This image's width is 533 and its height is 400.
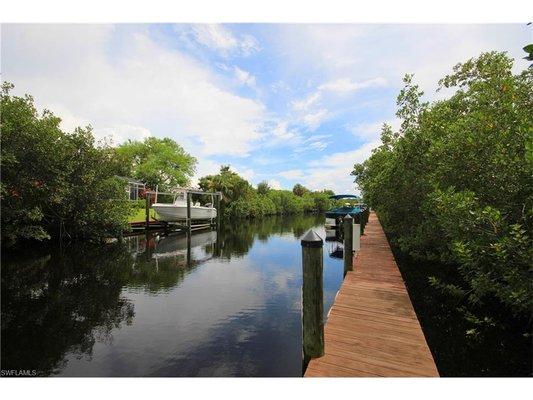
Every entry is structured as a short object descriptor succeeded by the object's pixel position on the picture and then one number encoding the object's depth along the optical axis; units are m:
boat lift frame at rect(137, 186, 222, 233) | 22.44
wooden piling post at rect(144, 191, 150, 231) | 21.10
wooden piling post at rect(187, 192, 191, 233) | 23.69
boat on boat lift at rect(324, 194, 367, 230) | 24.20
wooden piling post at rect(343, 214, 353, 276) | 8.16
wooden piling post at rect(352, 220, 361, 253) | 10.06
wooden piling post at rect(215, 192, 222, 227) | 29.28
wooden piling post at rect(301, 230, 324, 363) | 3.91
